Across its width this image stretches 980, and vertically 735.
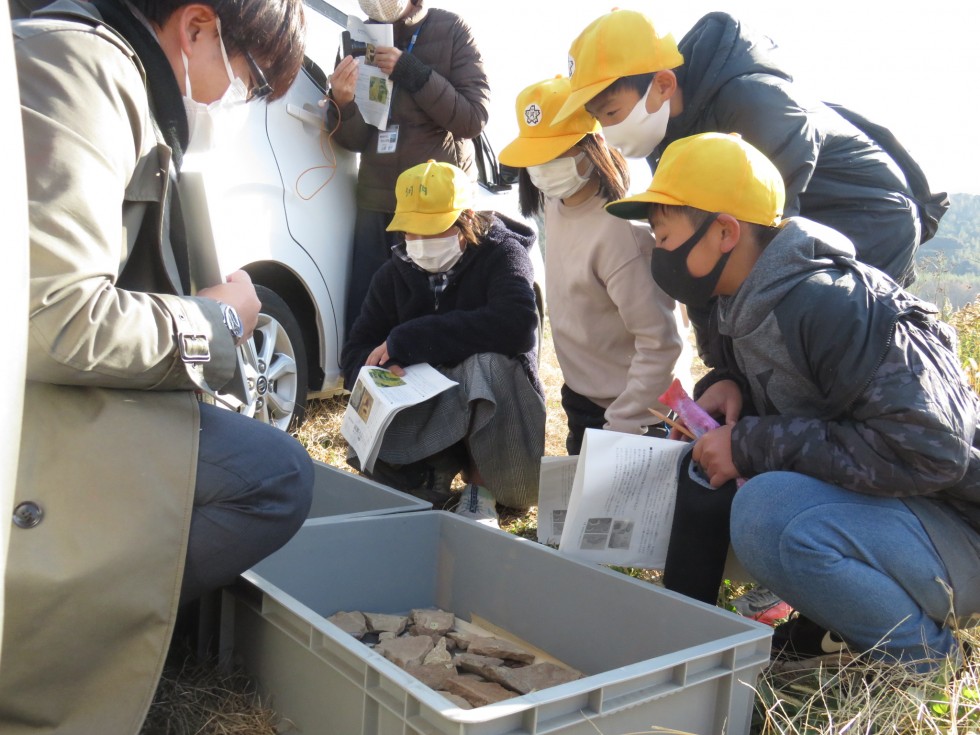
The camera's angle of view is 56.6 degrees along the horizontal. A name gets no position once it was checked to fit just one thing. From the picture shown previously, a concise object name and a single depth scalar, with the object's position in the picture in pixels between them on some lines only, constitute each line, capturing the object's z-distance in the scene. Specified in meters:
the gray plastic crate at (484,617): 1.37
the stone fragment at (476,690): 1.85
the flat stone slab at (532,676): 1.92
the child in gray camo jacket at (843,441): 1.68
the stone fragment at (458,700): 1.83
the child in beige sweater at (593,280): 2.58
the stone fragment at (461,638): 2.18
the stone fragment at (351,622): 2.21
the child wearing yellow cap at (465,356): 3.05
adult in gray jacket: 1.31
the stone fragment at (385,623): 2.25
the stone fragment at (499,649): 2.11
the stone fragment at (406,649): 2.01
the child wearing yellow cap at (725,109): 2.45
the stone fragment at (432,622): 2.28
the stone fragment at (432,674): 1.95
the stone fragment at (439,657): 2.04
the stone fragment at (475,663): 2.00
